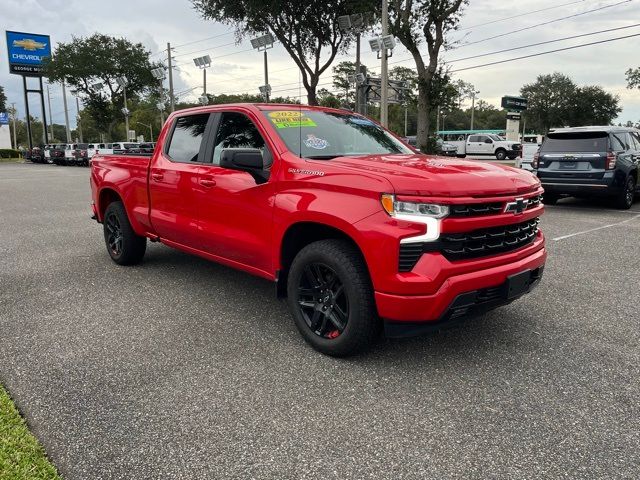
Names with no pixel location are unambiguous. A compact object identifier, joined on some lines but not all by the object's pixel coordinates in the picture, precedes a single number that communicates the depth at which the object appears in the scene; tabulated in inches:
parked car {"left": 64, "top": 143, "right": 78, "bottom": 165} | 1456.7
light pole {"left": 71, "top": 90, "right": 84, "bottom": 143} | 3313.0
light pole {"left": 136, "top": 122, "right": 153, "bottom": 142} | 3705.7
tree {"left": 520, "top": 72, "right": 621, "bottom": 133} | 3169.3
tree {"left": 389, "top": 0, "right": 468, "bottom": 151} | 834.2
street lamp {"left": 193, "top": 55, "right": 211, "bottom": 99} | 1518.2
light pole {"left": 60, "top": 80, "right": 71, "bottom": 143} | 2244.8
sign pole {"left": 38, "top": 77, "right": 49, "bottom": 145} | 2372.4
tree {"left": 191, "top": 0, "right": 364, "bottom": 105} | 1042.1
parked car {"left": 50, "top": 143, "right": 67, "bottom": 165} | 1523.1
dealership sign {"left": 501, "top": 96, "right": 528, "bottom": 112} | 1537.9
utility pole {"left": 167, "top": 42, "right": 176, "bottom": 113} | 1635.1
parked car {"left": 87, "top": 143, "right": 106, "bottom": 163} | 1405.0
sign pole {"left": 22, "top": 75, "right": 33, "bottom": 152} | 2276.1
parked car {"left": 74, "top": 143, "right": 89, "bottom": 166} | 1423.5
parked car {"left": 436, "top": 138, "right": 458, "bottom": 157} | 1334.6
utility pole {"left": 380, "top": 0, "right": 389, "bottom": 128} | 786.2
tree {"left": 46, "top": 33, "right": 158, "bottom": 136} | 2020.2
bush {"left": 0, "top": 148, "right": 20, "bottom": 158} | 2549.2
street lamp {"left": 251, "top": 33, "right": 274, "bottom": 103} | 1104.8
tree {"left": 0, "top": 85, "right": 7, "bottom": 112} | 3971.5
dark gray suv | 395.5
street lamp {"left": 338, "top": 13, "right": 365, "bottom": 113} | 927.0
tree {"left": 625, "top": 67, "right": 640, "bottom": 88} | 1938.2
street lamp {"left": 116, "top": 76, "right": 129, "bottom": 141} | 1935.3
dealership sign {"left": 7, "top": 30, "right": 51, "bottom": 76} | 2253.9
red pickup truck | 117.9
